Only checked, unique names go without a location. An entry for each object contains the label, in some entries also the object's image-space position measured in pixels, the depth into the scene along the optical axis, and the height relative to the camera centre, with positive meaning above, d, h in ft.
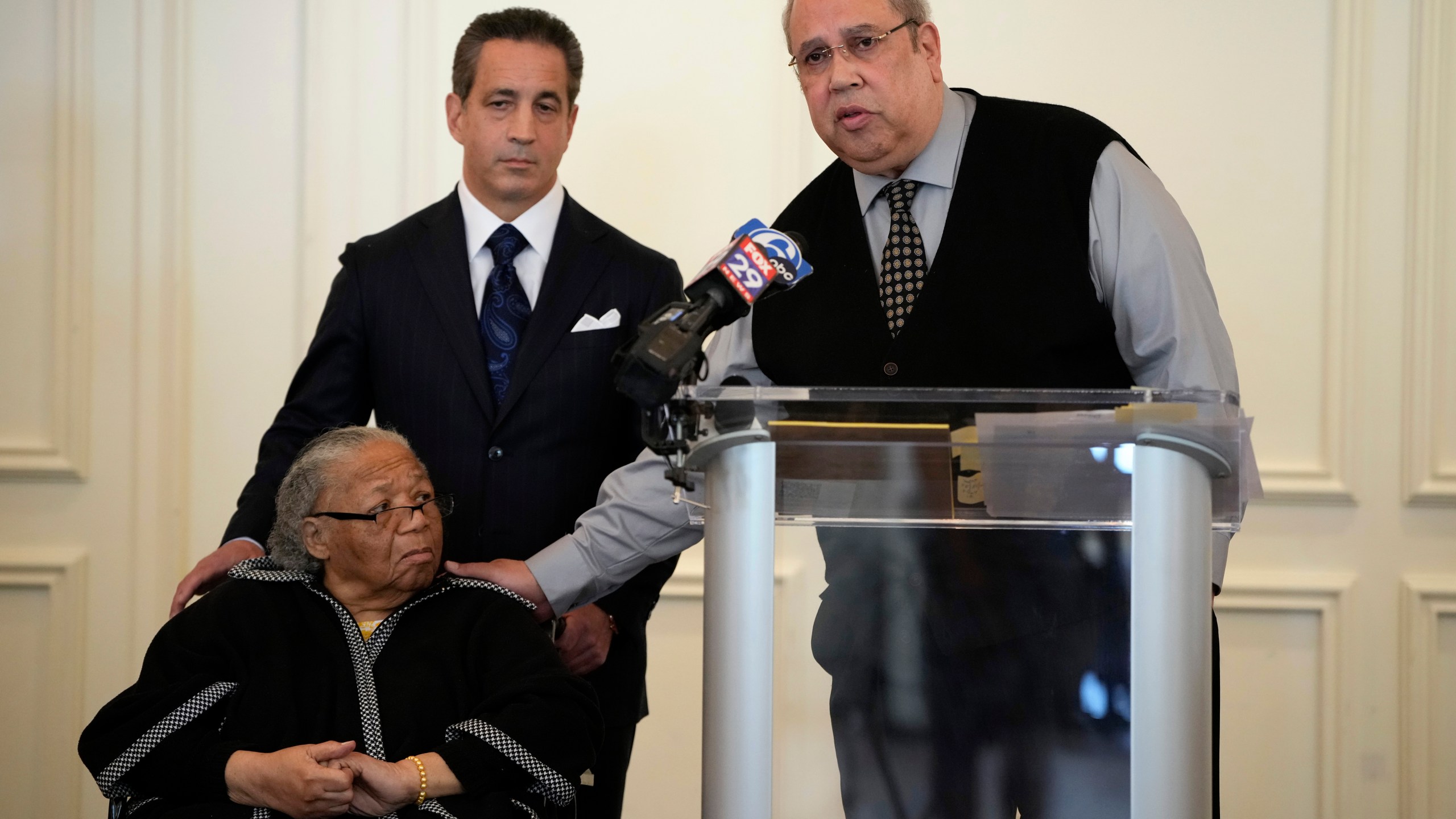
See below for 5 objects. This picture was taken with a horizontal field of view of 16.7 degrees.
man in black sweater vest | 16.46 +0.47
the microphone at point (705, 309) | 14.82 +0.19
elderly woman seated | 16.46 -0.96
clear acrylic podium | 14.77 -0.19
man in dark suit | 17.52 +0.25
